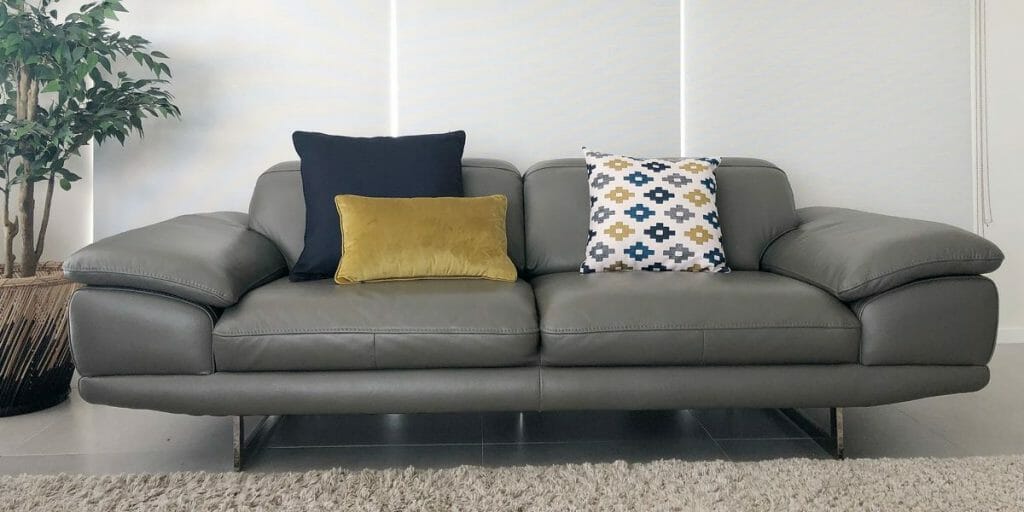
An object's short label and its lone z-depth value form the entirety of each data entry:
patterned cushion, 2.53
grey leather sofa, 1.97
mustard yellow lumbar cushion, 2.30
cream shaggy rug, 1.74
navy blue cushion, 2.53
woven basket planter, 2.46
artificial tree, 2.52
